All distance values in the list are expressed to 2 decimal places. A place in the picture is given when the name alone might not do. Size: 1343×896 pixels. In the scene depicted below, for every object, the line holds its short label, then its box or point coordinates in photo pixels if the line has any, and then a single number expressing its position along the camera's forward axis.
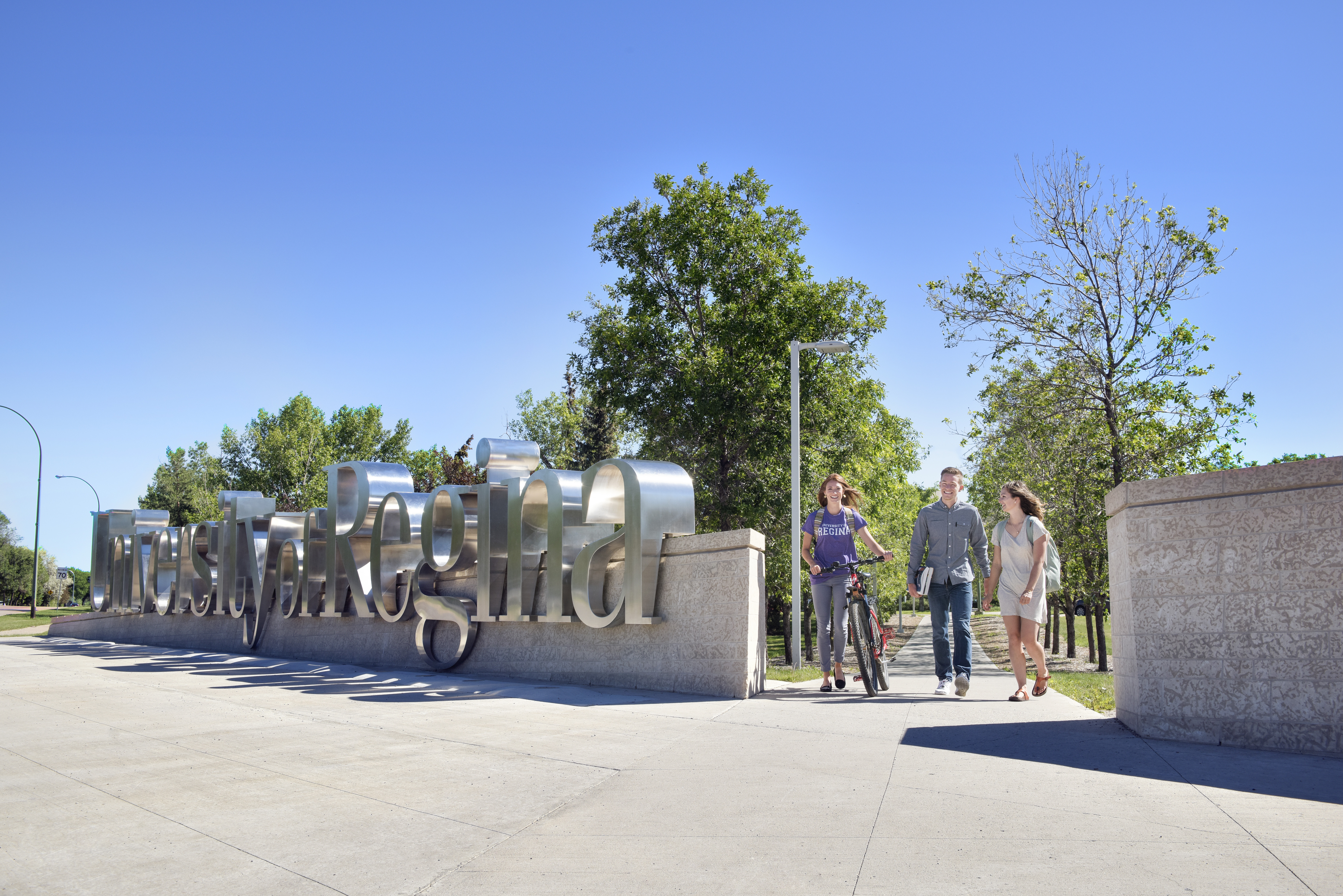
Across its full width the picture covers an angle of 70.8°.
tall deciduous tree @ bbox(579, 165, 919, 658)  22.16
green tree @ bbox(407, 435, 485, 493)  46.50
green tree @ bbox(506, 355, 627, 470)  52.03
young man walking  7.89
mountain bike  8.11
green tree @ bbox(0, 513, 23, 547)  80.19
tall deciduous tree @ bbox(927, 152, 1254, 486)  16.22
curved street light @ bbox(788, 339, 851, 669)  14.84
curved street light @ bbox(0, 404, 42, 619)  39.25
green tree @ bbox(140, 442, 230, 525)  67.56
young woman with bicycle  8.30
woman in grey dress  7.52
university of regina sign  9.81
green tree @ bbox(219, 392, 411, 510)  71.25
